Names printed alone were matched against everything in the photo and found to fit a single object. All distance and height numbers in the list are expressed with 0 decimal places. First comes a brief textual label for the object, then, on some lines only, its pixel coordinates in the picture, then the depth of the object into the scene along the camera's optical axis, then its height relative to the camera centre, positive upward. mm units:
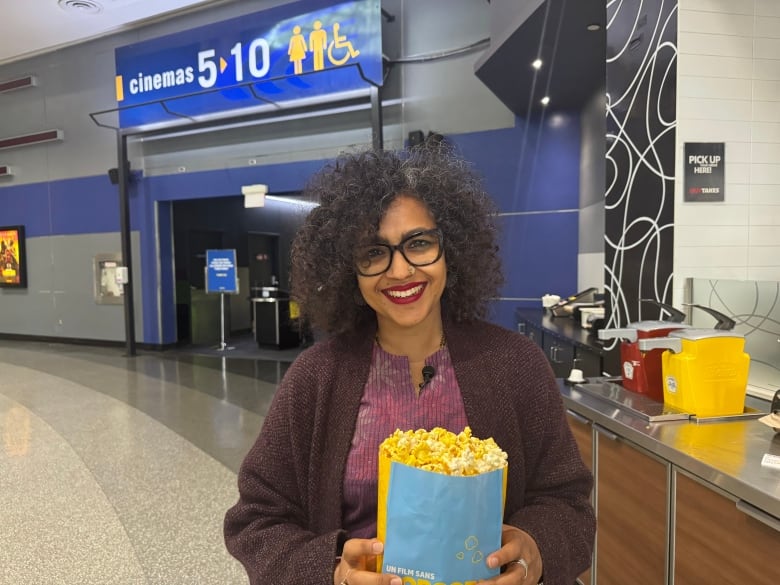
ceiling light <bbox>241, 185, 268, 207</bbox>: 8164 +1046
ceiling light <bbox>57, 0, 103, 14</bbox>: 8148 +3898
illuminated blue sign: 6793 +2763
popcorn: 829 -293
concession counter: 1378 -681
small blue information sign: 9688 -110
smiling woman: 1105 -270
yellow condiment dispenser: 1881 -386
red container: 2108 -406
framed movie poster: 10719 +215
